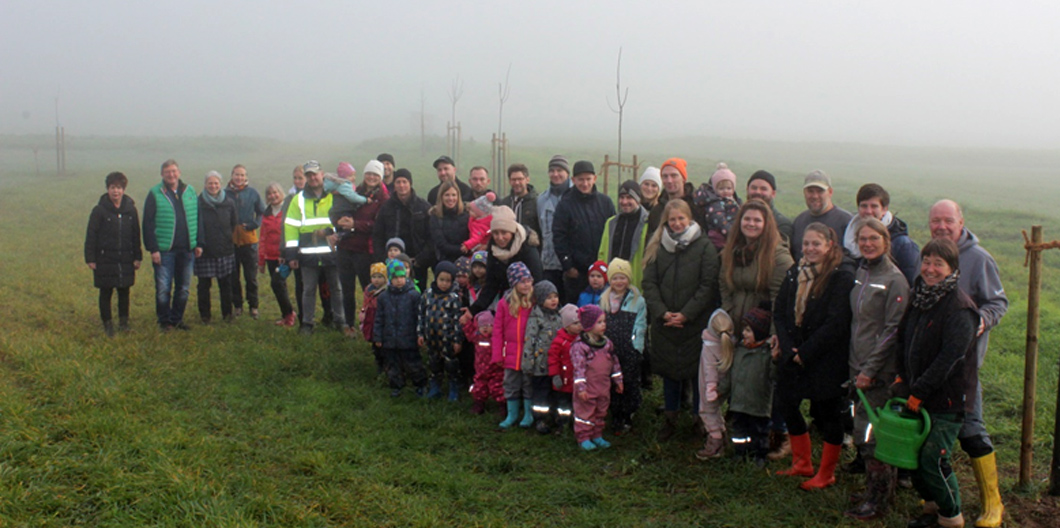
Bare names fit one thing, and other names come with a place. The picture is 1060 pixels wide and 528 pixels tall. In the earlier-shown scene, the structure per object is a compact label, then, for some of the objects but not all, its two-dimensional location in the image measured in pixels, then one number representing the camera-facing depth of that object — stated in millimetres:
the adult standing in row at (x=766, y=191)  6039
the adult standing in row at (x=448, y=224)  7758
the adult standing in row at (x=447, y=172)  8250
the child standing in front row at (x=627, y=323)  6176
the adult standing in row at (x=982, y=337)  4336
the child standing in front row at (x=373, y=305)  7539
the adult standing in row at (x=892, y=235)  5117
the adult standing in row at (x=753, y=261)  5348
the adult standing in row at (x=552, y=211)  7457
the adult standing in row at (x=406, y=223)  8367
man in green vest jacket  8914
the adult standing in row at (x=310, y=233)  9078
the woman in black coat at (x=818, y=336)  4758
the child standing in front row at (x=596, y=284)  6453
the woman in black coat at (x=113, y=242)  8445
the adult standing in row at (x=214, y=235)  9406
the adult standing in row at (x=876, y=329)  4457
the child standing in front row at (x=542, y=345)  6289
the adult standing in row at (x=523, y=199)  7652
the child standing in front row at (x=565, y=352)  6094
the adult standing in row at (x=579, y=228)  7148
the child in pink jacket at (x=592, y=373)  5910
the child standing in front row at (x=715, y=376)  5512
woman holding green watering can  4031
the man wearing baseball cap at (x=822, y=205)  5594
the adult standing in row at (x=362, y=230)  8820
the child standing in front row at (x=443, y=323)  7031
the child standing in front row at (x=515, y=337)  6410
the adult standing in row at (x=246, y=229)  9953
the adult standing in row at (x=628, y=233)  6617
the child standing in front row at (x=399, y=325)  7203
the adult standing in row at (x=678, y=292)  5766
